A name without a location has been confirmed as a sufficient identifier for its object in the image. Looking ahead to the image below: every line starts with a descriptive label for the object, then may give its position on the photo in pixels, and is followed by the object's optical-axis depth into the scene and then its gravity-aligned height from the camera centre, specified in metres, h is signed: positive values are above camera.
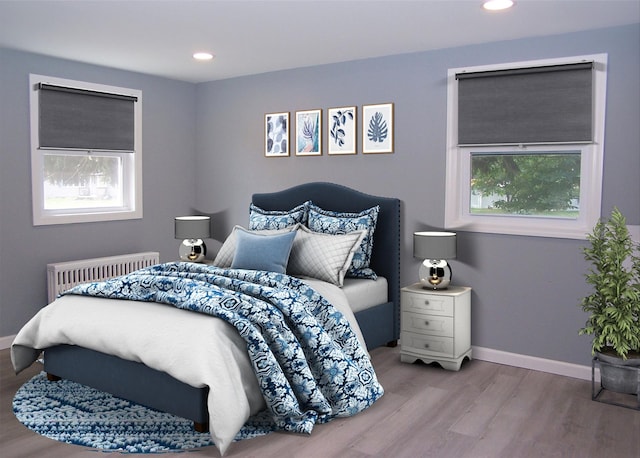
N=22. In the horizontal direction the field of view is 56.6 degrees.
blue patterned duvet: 3.09 -0.81
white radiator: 4.84 -0.71
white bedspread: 2.90 -0.85
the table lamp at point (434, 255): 4.26 -0.48
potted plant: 3.51 -0.72
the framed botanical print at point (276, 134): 5.47 +0.49
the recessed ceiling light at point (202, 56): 4.71 +1.06
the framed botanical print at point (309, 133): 5.26 +0.49
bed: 3.05 -0.99
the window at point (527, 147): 3.95 +0.30
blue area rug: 2.99 -1.28
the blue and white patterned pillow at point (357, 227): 4.64 -0.31
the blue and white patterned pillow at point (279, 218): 4.98 -0.26
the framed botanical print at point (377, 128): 4.85 +0.49
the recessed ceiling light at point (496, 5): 3.35 +1.06
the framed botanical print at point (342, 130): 5.05 +0.50
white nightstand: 4.21 -0.99
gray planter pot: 3.54 -1.10
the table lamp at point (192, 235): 5.55 -0.45
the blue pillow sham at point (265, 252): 4.29 -0.48
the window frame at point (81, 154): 4.77 +0.14
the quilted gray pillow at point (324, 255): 4.32 -0.50
